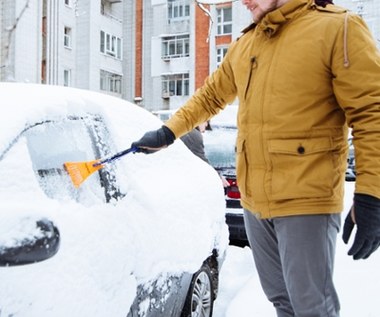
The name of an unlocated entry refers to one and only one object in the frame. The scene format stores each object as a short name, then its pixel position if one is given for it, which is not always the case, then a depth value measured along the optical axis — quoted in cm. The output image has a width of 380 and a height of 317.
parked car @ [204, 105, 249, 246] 545
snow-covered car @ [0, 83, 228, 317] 155
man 167
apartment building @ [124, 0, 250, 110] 2828
